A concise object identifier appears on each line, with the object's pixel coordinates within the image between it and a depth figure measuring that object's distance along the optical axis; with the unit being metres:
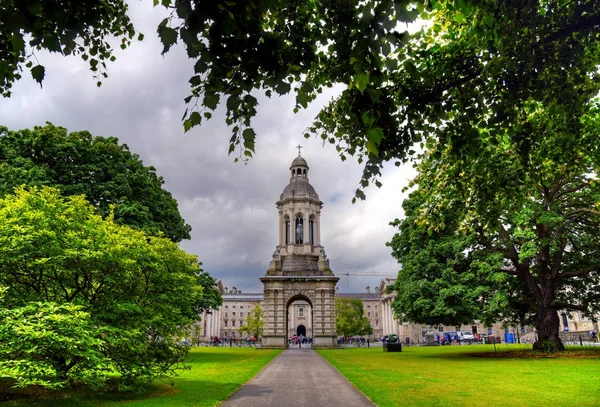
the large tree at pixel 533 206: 10.95
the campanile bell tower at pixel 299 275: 52.75
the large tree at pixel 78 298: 10.50
